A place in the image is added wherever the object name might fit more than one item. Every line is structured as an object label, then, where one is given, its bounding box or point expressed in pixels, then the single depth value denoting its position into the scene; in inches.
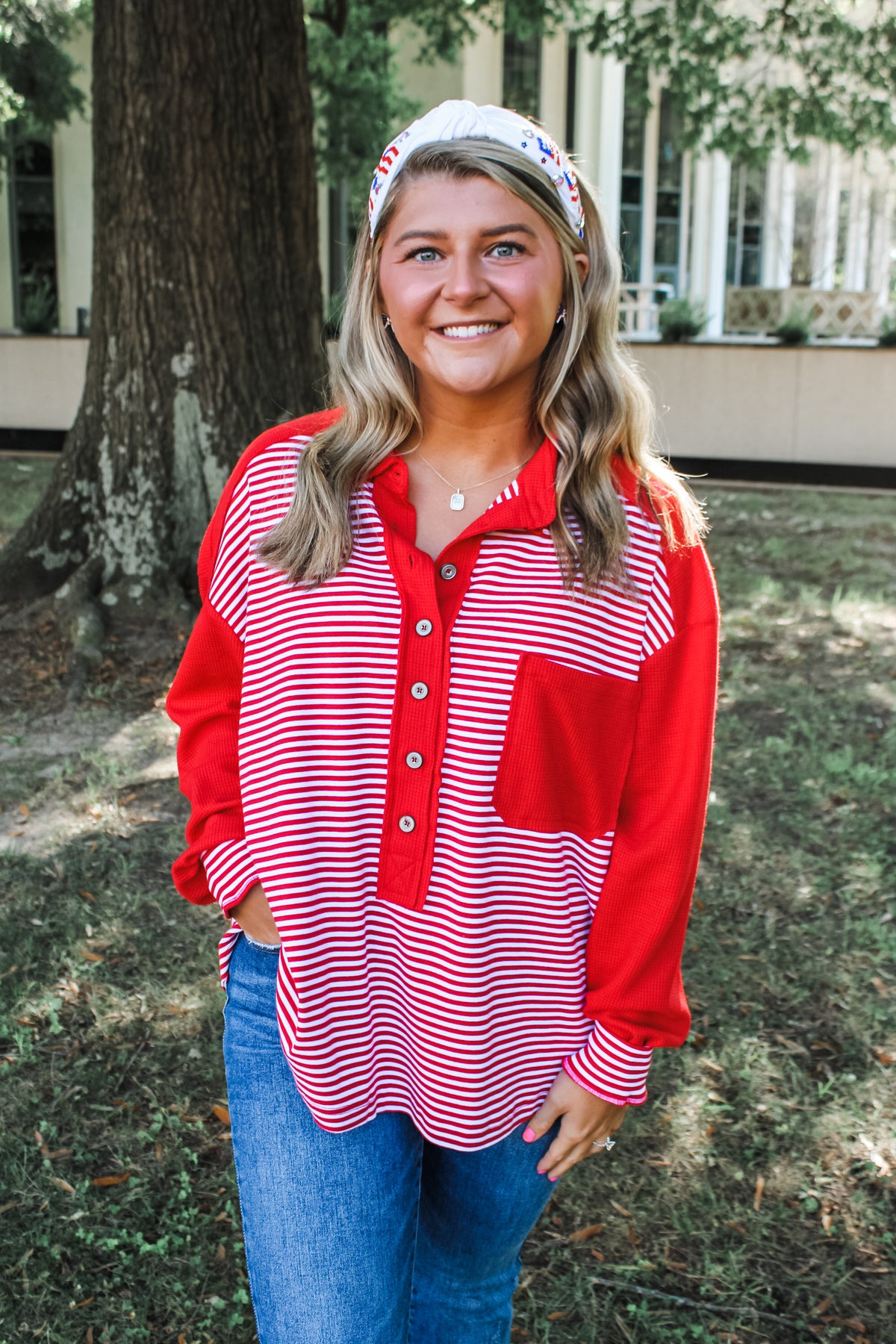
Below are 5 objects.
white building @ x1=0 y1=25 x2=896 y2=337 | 768.3
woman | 64.1
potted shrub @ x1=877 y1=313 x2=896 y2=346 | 506.3
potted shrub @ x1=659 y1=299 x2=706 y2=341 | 524.7
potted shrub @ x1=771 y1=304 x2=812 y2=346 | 510.3
